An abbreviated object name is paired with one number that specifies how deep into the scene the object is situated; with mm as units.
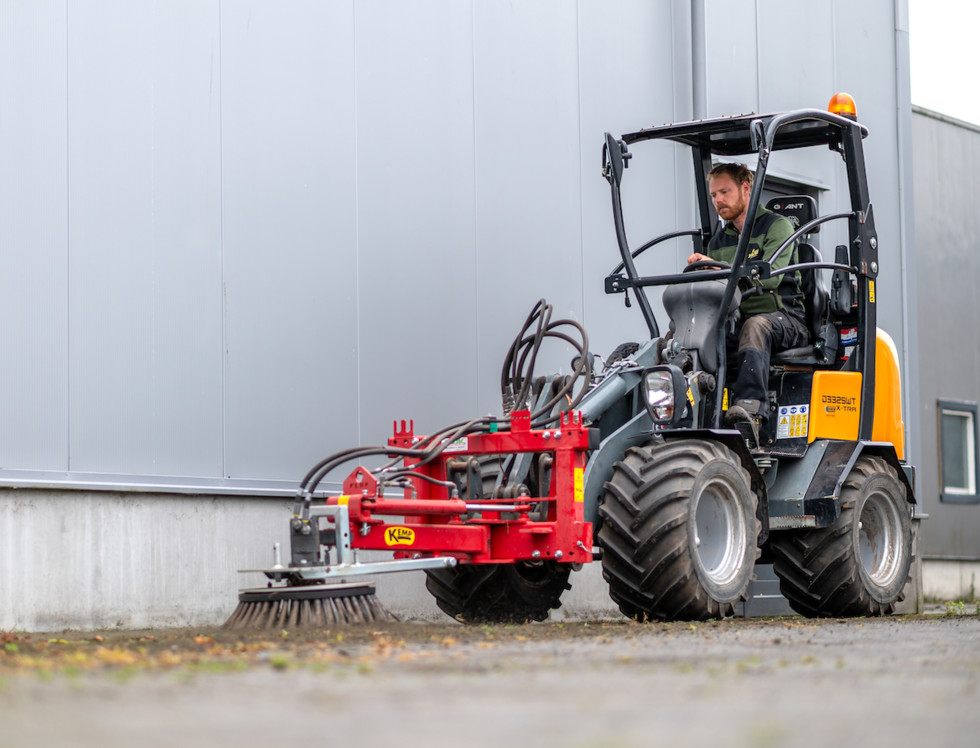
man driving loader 8086
